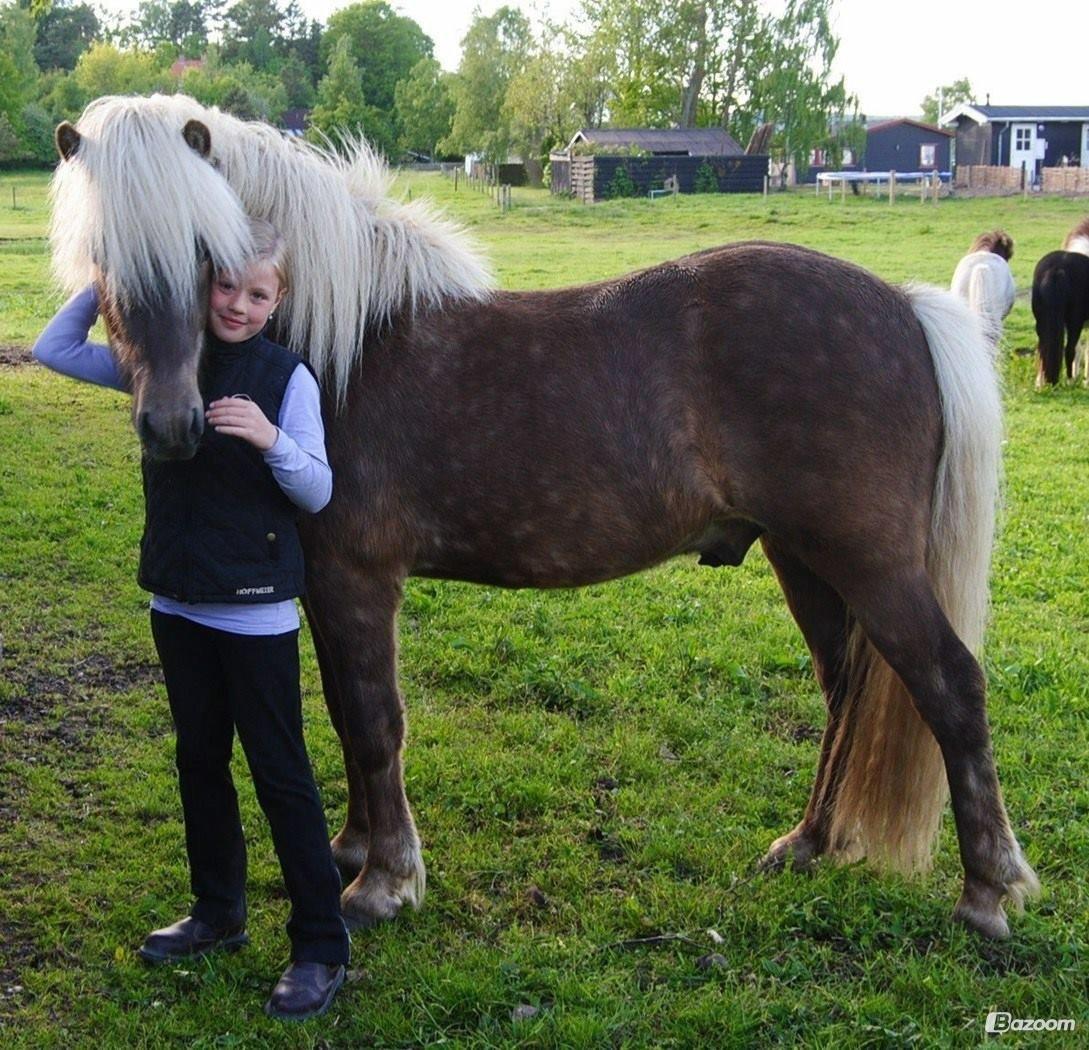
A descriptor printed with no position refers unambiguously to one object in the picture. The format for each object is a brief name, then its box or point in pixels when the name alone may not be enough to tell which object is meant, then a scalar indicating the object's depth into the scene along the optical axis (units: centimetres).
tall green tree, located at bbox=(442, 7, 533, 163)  6139
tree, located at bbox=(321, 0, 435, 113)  8281
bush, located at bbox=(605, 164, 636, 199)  4431
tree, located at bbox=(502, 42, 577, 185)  5928
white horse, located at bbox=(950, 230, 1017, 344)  1200
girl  291
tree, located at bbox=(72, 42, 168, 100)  5252
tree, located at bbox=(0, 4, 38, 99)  4912
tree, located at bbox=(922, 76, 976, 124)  12875
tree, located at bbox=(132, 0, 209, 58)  9344
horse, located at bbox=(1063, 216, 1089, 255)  1315
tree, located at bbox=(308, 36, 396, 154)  5973
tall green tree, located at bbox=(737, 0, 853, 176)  6069
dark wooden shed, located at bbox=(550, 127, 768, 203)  4500
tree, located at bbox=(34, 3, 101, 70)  7094
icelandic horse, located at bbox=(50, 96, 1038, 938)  334
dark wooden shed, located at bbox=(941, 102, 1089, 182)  6425
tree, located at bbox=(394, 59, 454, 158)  6819
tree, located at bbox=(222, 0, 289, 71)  8694
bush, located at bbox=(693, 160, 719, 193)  4606
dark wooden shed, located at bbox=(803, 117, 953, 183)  6944
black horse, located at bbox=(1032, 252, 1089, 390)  1217
